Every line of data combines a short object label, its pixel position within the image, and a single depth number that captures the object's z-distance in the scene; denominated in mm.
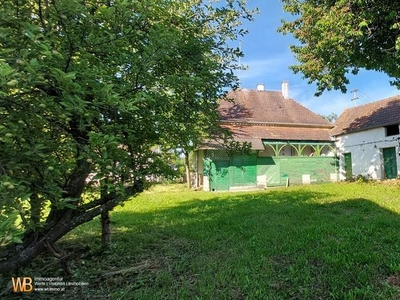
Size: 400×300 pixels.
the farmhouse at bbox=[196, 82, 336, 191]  17156
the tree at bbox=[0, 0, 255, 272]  1765
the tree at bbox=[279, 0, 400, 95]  6281
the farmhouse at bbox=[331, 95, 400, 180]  16964
